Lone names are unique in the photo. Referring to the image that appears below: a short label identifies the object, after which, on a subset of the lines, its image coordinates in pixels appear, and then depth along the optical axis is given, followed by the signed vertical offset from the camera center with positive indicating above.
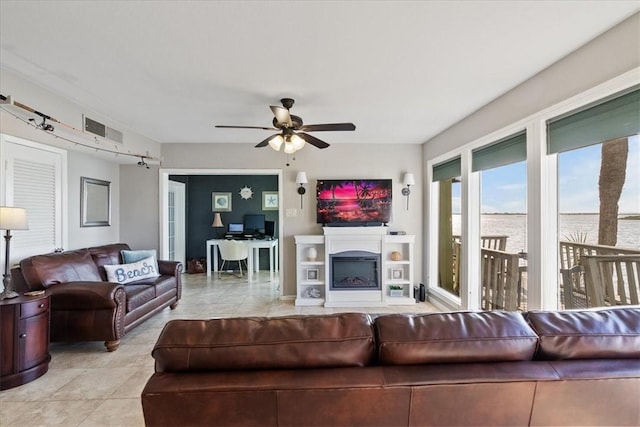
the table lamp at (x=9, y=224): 2.43 -0.08
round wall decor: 7.23 +0.47
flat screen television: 4.81 +0.18
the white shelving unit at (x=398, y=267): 4.64 -0.81
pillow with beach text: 3.64 -0.71
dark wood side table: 2.31 -0.97
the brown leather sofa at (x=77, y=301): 2.92 -0.83
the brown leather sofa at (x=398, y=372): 0.96 -0.52
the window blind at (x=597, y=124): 1.86 +0.60
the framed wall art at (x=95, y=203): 4.07 +0.15
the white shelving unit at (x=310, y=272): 4.67 -0.91
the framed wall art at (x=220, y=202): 7.21 +0.26
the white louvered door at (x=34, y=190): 2.89 +0.24
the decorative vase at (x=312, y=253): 4.64 -0.60
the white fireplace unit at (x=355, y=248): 4.61 -0.83
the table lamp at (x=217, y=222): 7.02 -0.19
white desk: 6.29 -0.88
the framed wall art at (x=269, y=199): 7.28 +0.32
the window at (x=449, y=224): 4.16 -0.15
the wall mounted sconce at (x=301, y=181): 4.76 +0.50
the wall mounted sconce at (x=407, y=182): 4.81 +0.48
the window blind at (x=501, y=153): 2.79 +0.60
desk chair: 6.16 -0.72
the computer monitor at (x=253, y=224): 7.01 -0.24
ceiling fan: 2.88 +0.81
